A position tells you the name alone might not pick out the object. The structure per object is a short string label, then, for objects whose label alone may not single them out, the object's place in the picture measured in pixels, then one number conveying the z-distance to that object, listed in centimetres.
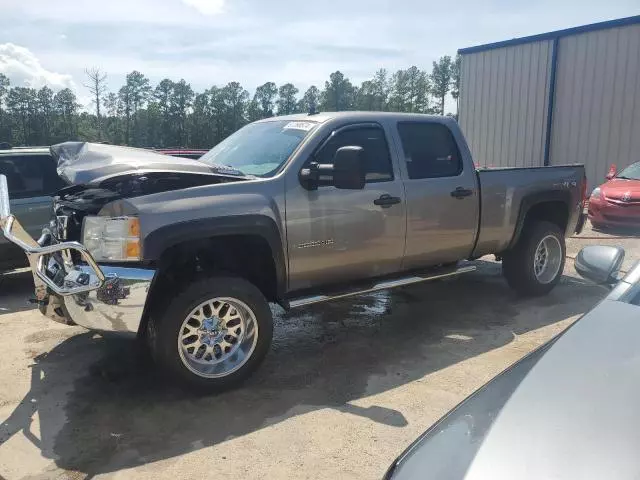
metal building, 1416
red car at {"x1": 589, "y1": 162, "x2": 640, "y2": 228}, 1014
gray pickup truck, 353
